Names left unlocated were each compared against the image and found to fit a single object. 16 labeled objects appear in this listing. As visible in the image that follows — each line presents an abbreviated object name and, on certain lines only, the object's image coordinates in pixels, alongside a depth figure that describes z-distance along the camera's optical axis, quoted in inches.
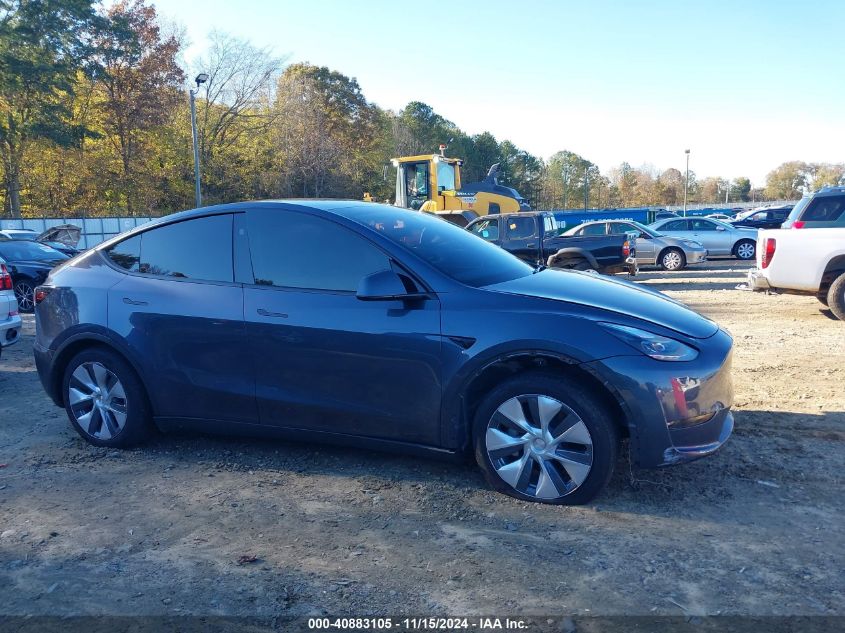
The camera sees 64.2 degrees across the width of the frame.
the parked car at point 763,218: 1331.7
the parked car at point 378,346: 141.8
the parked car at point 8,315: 284.4
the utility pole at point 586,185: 3440.0
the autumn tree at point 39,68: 1309.1
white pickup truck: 357.1
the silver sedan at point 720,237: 836.6
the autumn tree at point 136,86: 1614.2
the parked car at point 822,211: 366.6
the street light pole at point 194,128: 1039.0
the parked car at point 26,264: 517.0
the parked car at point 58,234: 872.6
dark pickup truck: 556.1
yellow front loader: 816.3
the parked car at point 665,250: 741.3
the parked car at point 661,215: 1476.4
